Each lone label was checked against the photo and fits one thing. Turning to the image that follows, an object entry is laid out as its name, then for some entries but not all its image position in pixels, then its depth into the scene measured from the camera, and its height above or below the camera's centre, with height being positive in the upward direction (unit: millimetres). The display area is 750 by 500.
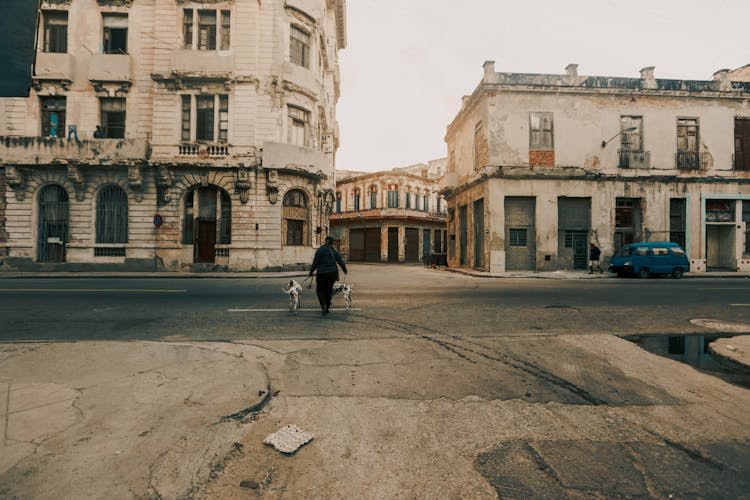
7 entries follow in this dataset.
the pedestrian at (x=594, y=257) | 18609 -59
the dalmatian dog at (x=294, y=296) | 7215 -926
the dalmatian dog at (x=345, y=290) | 7512 -823
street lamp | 19847 +6832
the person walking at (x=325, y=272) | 7121 -398
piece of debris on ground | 2404 -1375
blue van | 17141 -211
